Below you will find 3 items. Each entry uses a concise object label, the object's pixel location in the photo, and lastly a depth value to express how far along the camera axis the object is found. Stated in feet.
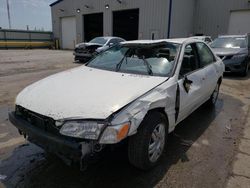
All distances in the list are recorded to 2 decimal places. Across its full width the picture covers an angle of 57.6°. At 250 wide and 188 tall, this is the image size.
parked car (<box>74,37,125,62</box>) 42.27
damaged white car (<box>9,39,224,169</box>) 7.02
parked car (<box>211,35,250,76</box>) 29.96
